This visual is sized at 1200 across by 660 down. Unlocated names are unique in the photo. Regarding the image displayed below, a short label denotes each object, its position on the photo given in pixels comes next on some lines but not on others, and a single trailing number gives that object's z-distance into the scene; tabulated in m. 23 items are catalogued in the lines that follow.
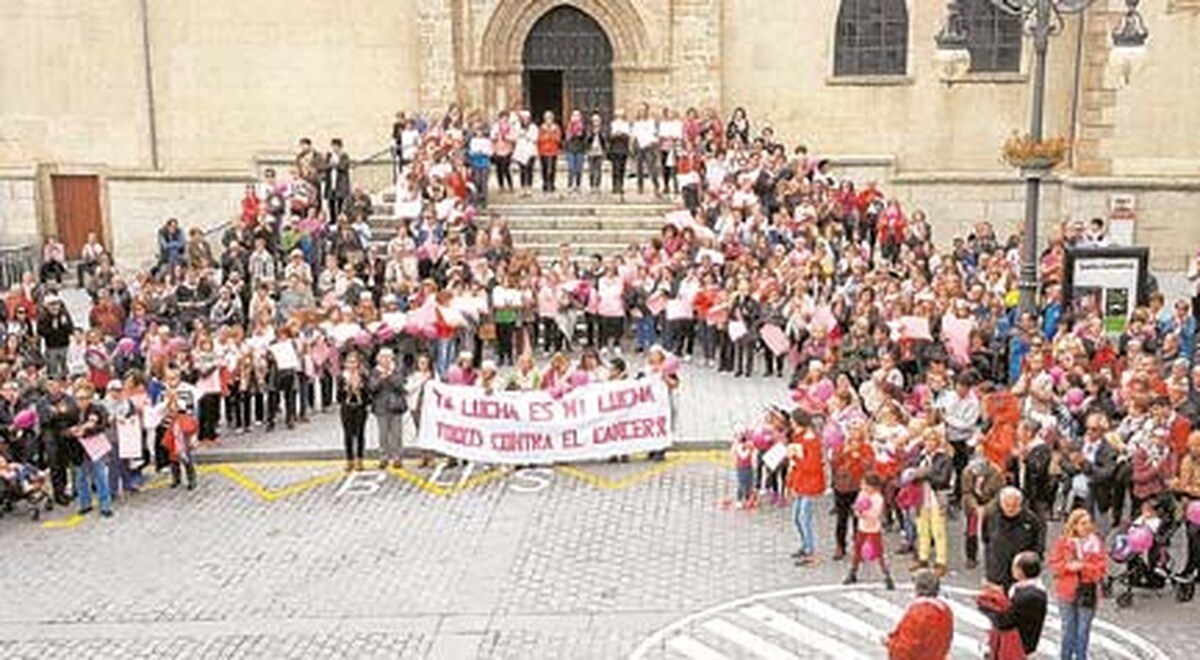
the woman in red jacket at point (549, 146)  29.25
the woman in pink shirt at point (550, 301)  23.55
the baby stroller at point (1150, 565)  14.46
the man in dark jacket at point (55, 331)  22.91
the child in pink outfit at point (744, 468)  17.22
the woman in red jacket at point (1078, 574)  12.70
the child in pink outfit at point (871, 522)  14.74
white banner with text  19.05
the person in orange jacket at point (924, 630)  11.30
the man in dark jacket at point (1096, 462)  15.41
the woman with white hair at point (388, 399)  18.86
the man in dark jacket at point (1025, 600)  11.77
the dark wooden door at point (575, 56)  34.34
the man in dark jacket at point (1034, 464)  15.57
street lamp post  18.09
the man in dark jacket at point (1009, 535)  13.37
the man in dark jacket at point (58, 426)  17.66
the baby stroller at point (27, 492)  17.64
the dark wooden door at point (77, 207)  36.03
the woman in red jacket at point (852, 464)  15.45
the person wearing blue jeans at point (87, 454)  17.58
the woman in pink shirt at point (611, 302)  23.70
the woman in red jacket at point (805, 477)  15.66
